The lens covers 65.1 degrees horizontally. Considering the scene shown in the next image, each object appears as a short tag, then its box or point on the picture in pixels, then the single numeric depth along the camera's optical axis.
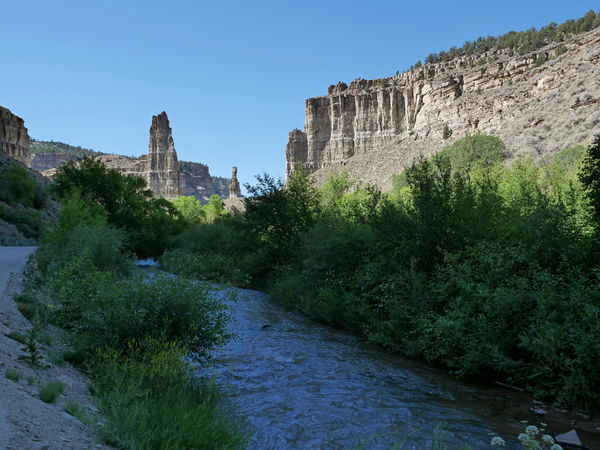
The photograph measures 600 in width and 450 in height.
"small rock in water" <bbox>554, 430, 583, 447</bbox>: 6.31
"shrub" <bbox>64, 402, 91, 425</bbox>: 5.07
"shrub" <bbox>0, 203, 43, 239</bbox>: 33.84
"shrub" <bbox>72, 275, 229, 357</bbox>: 7.76
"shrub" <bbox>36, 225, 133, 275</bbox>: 16.02
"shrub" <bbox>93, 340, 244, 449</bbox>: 4.78
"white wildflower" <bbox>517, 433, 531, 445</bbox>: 3.89
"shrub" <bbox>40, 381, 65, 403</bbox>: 5.41
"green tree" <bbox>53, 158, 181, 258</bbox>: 32.34
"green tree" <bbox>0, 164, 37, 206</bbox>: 38.56
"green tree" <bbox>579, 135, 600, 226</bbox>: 9.94
